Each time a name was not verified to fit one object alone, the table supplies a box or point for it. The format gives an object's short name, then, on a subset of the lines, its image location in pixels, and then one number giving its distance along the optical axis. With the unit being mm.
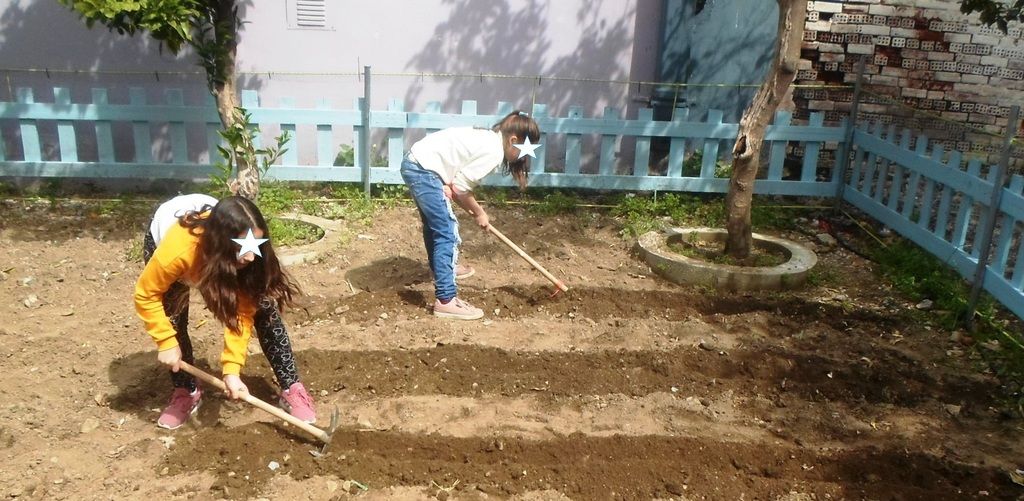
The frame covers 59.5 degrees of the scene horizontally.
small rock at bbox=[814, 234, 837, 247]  7145
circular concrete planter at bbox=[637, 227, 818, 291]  6016
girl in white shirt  5145
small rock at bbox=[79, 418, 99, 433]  4082
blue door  8219
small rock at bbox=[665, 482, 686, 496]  3730
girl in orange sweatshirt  3447
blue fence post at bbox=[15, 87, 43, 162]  7166
